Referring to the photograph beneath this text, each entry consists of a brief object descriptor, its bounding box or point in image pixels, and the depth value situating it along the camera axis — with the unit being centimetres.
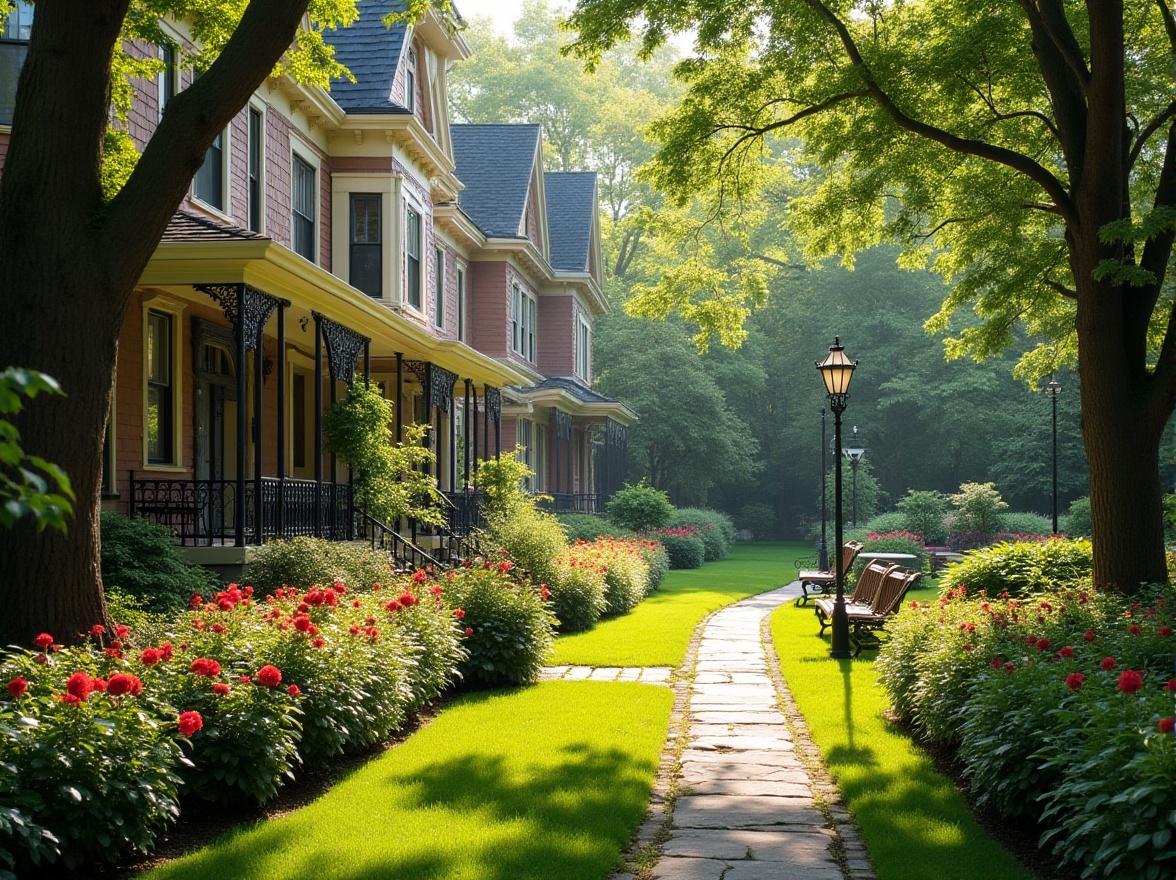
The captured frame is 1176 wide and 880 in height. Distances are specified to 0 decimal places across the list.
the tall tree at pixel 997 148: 1217
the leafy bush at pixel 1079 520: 3541
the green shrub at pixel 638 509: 3381
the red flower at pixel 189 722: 583
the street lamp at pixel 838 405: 1418
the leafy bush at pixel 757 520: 5859
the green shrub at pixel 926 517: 3695
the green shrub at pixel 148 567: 1078
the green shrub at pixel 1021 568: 1445
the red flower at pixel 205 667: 642
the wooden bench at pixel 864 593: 1576
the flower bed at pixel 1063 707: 491
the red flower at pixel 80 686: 550
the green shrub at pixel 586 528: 2728
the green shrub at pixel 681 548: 3403
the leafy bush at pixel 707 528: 3925
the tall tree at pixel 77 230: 770
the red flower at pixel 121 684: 565
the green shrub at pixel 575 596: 1722
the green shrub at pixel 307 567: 1250
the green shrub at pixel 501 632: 1165
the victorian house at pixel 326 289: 1329
